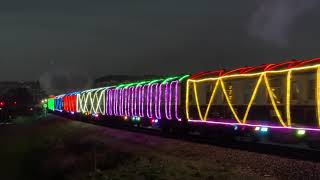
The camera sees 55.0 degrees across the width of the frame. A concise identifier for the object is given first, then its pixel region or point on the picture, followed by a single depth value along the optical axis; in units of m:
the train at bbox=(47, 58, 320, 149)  9.92
